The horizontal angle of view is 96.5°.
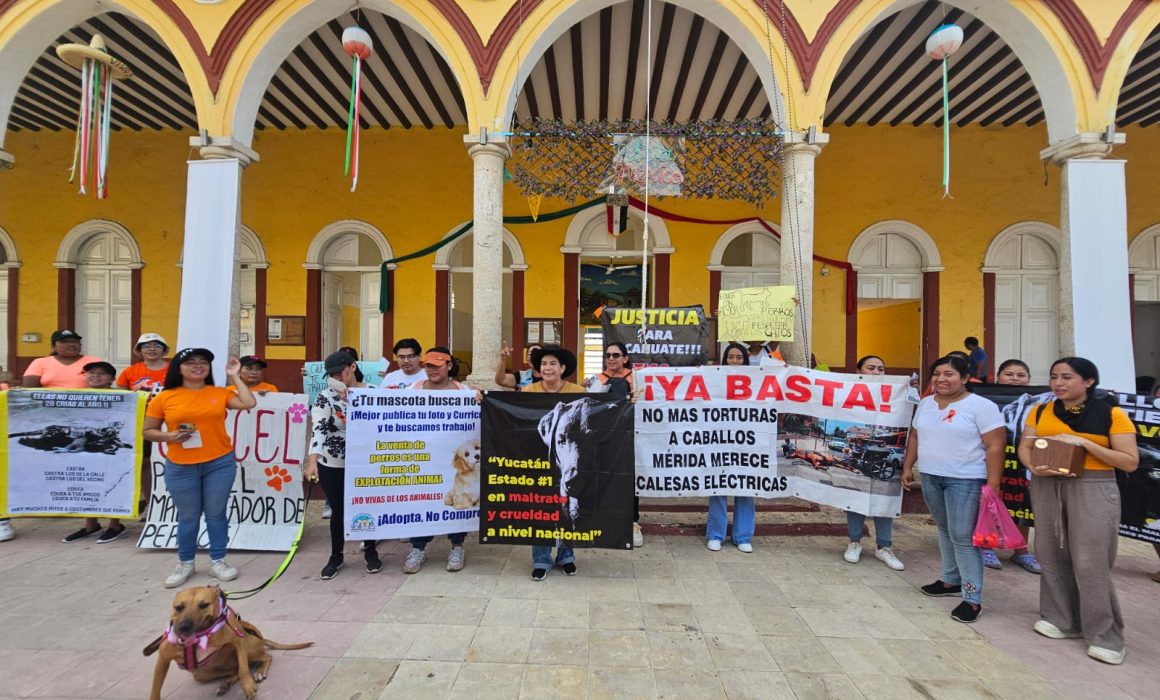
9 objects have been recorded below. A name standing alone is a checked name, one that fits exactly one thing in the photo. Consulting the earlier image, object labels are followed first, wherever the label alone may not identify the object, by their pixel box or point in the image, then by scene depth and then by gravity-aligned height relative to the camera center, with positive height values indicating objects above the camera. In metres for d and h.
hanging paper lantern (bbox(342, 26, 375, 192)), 6.32 +3.75
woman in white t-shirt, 3.47 -0.70
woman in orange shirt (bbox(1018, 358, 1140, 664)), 3.03 -0.90
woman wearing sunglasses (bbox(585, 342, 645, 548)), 4.51 -0.16
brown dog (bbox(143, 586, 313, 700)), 2.34 -1.36
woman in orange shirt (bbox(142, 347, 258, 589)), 3.71 -0.66
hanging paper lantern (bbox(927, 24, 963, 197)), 5.98 +3.68
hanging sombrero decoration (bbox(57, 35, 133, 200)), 6.26 +3.20
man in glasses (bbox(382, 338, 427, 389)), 4.73 -0.10
